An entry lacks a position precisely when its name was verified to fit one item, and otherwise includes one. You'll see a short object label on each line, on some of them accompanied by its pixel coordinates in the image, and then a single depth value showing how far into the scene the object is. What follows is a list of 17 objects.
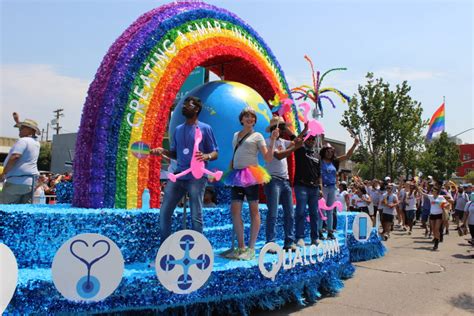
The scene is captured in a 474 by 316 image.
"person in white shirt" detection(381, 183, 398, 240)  11.79
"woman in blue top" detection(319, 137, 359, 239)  6.66
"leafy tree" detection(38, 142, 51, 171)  43.81
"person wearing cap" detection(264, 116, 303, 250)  4.68
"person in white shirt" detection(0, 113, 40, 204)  5.06
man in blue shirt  4.10
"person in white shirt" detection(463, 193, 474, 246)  9.15
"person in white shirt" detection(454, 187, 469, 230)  13.53
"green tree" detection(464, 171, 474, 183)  51.09
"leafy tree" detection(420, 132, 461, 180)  40.03
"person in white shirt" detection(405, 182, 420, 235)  13.60
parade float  3.25
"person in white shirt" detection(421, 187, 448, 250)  9.97
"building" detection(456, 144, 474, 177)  66.51
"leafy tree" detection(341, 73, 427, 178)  23.83
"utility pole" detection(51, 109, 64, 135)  45.78
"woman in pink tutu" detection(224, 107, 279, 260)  4.36
